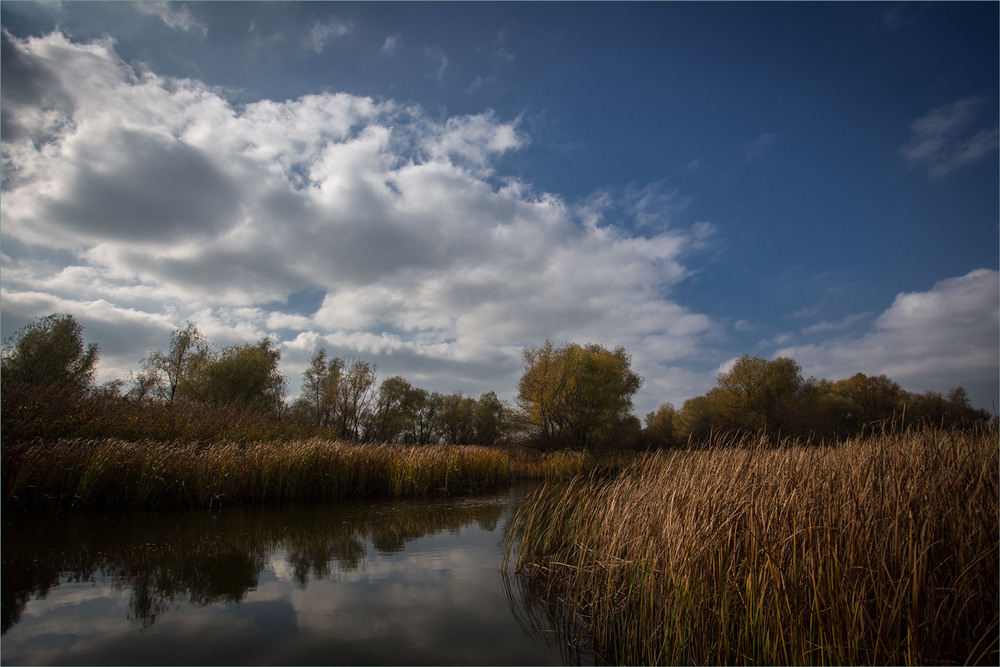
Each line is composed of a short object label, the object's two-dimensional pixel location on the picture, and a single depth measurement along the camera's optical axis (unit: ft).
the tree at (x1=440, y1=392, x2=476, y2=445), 195.72
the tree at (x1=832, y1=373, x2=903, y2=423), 151.23
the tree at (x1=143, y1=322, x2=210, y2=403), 142.72
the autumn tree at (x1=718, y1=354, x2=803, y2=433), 152.91
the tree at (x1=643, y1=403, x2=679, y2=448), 171.49
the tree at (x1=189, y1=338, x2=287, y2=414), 131.85
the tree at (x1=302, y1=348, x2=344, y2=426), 146.92
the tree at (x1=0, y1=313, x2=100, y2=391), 90.43
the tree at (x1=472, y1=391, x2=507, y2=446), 195.44
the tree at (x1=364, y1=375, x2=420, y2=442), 160.97
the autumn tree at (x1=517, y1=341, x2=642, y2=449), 121.29
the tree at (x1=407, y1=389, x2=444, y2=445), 193.67
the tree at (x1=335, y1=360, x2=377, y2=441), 125.70
